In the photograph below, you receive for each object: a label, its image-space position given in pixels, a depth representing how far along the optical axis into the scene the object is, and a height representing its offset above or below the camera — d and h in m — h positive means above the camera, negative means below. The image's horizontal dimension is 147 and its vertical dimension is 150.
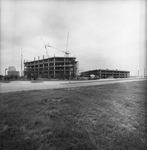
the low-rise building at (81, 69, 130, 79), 78.16 +2.49
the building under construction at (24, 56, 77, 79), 59.88 +6.55
